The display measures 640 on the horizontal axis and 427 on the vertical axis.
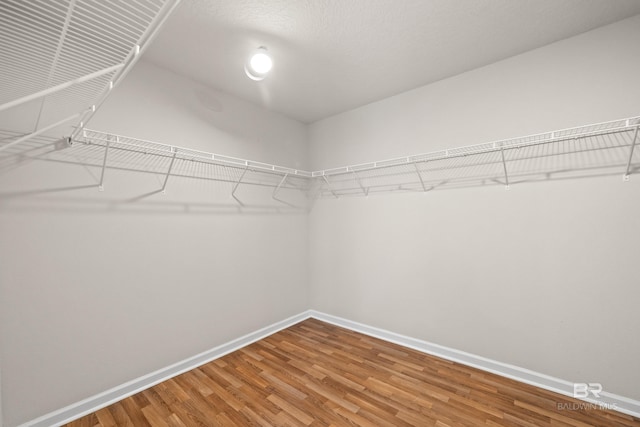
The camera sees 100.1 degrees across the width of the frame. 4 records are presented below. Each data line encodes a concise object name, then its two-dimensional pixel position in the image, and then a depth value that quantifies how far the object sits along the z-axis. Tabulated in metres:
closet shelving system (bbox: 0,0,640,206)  0.80
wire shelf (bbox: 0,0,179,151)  0.75
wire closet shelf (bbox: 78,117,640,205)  1.69
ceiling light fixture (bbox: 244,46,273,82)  1.85
